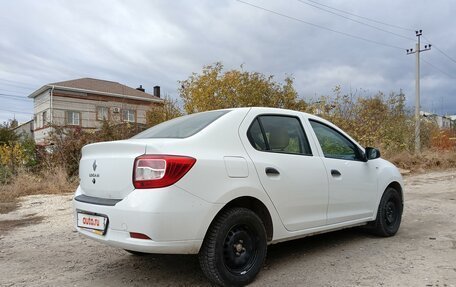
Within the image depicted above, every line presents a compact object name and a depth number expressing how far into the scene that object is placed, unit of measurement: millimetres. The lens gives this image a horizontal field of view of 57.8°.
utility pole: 18891
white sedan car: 3326
